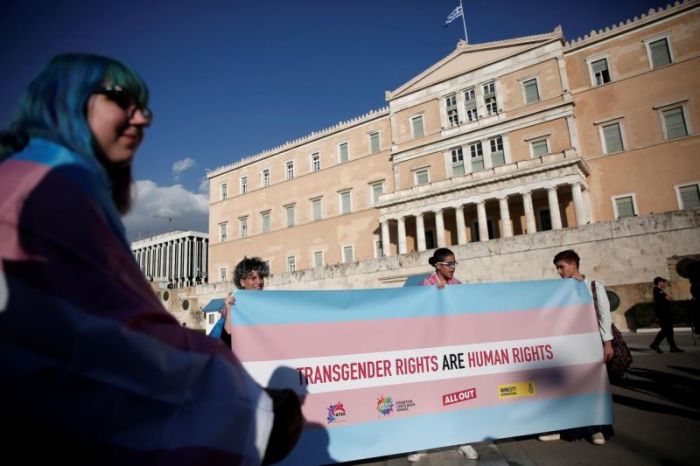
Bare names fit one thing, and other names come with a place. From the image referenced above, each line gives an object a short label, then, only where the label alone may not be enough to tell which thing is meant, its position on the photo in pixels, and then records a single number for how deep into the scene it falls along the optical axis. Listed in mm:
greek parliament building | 18609
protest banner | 3236
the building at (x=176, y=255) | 107062
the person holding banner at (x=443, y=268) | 4312
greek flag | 30672
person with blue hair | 584
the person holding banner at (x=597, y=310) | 3875
